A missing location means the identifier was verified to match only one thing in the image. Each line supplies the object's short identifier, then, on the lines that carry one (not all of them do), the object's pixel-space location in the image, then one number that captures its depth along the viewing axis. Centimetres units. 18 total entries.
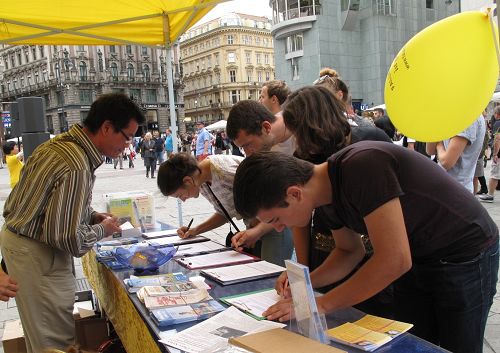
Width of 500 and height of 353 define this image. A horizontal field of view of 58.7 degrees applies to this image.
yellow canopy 326
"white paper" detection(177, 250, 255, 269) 219
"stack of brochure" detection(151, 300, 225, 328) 147
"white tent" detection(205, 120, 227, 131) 2670
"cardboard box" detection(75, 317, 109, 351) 257
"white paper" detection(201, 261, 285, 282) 192
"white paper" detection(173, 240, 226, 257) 249
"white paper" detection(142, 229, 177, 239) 302
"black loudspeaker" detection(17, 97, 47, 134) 394
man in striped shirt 178
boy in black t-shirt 118
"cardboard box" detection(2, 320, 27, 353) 247
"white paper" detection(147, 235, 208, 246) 276
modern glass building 2889
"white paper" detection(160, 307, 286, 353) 129
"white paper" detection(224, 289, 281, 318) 151
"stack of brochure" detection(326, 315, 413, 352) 122
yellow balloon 160
